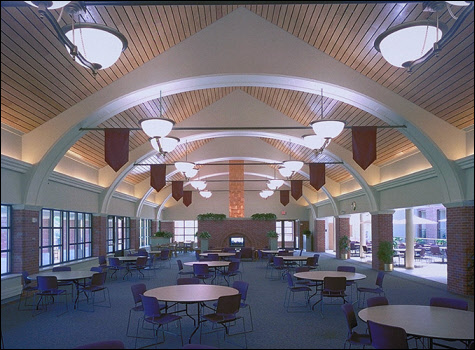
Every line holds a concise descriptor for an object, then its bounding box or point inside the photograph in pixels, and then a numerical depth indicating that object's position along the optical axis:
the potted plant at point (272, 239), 27.19
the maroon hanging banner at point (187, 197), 28.06
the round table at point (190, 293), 7.00
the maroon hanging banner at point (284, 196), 27.34
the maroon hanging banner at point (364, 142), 11.27
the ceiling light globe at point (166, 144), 11.26
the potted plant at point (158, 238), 29.42
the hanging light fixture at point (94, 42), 5.69
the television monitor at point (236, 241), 29.75
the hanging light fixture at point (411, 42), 5.63
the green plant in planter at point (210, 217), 29.27
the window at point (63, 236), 14.66
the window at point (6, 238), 11.49
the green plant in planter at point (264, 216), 29.38
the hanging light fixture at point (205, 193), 27.12
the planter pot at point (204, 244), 27.20
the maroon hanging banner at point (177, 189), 21.89
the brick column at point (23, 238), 11.70
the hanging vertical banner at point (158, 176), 16.52
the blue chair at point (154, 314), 6.90
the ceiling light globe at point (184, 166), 16.96
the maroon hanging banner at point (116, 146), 11.02
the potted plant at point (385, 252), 18.30
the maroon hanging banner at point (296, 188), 22.61
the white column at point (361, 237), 25.20
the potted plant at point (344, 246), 25.81
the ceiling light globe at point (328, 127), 9.60
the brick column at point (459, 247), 11.66
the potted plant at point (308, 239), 33.25
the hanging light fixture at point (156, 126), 9.48
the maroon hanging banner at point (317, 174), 16.70
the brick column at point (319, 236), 32.69
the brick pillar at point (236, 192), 28.16
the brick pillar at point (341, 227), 26.22
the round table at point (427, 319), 4.97
